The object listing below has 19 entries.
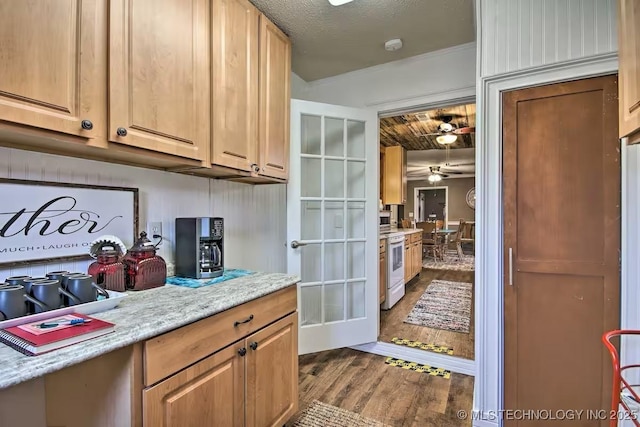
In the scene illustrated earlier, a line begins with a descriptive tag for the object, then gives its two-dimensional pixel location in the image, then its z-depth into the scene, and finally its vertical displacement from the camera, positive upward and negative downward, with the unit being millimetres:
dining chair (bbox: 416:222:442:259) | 7273 -560
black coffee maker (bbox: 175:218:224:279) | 1579 -164
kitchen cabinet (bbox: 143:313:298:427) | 1016 -662
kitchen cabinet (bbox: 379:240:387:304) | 3623 -650
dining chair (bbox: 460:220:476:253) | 9444 -559
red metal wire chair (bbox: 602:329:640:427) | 914 -523
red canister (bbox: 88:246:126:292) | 1292 -227
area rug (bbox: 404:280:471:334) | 3330 -1154
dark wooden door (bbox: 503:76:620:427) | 1504 -139
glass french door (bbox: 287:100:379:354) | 2432 -59
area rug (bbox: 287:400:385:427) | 1748 -1166
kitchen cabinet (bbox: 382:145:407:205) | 5398 +668
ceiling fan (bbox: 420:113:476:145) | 4266 +1211
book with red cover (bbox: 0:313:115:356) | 780 -313
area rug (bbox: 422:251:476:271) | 6738 -1137
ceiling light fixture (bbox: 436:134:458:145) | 4582 +1135
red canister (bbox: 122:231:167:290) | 1354 -223
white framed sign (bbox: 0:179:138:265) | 1137 -9
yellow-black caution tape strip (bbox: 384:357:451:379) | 2344 -1189
